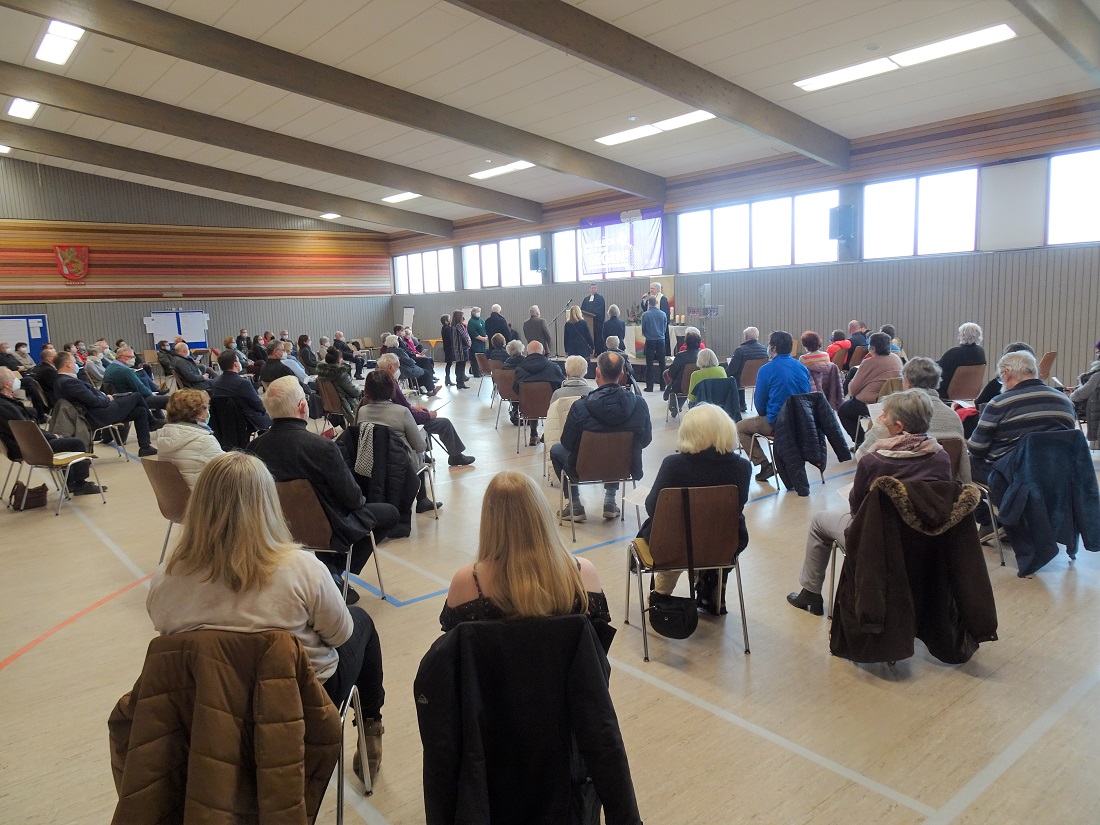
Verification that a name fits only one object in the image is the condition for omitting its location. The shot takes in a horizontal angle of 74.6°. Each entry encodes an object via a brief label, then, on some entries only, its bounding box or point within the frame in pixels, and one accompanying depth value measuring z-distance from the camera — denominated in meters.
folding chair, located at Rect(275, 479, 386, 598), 3.18
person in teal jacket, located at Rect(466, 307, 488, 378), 14.42
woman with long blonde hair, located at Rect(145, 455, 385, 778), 1.68
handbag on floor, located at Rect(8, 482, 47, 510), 5.90
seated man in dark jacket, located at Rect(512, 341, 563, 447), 7.07
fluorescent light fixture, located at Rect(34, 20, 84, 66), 8.73
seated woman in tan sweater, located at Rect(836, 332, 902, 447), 6.27
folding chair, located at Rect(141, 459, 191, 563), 3.87
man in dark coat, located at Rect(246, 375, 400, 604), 3.20
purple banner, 14.80
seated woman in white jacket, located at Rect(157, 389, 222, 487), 3.92
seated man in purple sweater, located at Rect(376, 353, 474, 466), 5.64
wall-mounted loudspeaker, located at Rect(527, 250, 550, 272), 17.06
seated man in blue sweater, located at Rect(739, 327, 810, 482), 5.47
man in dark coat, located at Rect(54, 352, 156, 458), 6.85
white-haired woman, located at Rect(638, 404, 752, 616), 3.09
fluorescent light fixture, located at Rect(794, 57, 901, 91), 8.38
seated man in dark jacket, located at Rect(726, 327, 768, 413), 7.62
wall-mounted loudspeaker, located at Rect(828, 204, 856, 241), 11.36
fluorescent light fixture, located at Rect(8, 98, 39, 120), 11.71
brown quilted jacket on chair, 1.48
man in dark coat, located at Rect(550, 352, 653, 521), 4.37
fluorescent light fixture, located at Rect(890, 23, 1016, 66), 7.46
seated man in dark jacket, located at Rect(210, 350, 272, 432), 6.35
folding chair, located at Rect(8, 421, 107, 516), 5.36
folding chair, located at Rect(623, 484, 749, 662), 2.86
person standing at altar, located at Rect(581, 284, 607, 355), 13.75
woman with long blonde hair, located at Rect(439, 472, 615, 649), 1.61
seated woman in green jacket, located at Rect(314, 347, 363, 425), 7.57
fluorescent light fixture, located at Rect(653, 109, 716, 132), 10.27
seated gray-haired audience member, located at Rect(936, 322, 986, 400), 6.80
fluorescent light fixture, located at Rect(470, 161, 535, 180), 13.41
